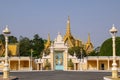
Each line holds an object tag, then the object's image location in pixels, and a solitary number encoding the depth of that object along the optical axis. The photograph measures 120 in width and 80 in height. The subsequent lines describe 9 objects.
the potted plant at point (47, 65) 50.15
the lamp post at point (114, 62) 22.11
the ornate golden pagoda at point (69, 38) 73.00
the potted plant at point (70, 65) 50.15
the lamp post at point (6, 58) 22.10
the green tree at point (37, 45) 71.11
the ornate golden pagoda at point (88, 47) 79.85
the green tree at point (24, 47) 69.97
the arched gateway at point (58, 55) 50.89
